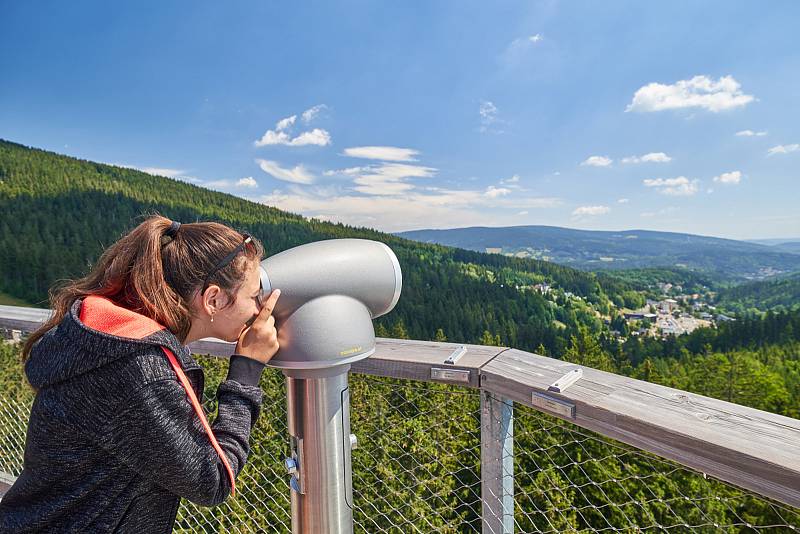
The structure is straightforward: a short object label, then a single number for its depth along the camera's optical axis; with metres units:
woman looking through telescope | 0.80
